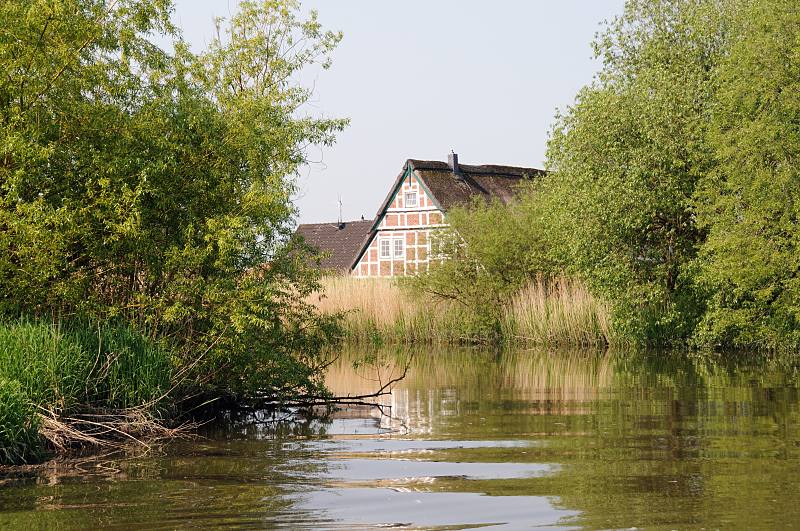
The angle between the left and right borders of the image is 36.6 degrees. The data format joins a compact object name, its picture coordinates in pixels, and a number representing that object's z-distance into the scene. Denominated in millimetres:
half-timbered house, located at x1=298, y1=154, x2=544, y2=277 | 61438
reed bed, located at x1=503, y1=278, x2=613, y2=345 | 35906
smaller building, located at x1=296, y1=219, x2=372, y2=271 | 72688
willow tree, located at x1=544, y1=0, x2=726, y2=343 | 32344
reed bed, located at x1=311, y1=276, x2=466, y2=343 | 39969
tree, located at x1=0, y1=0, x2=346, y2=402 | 14891
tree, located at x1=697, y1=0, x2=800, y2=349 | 28594
